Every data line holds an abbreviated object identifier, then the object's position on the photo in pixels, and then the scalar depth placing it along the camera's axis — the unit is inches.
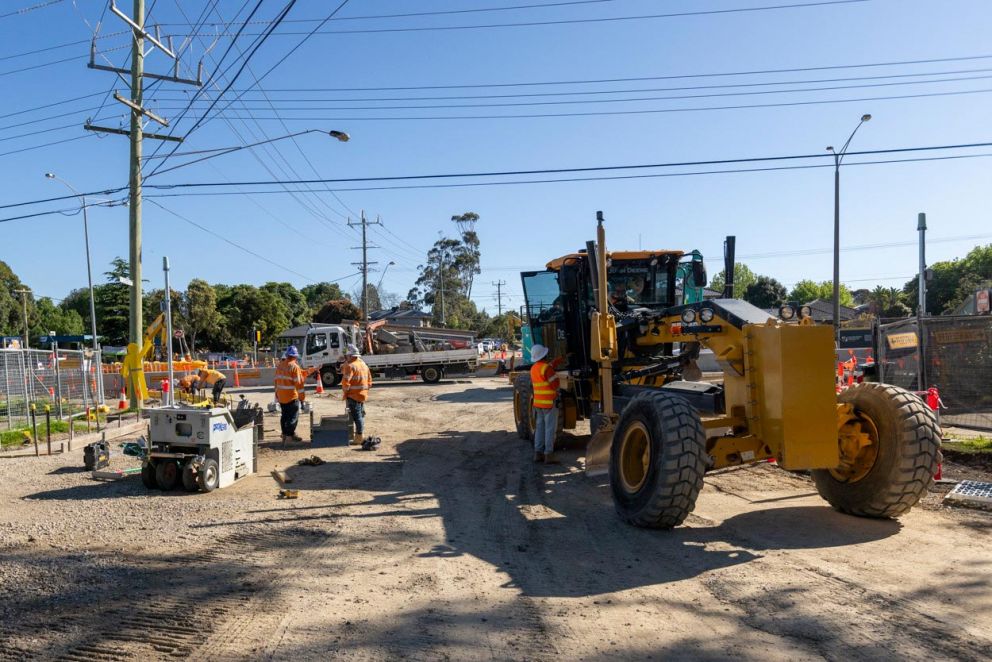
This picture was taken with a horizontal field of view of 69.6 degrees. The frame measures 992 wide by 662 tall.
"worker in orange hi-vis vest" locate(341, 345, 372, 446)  489.1
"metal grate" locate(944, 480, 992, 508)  278.1
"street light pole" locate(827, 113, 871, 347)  979.9
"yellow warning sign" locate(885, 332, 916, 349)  534.3
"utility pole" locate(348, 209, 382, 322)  2069.9
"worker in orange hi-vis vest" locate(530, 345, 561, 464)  398.6
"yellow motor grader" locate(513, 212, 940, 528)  236.7
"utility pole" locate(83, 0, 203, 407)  747.4
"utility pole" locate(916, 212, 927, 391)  476.6
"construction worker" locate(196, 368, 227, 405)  604.4
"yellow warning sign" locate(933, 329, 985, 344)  455.5
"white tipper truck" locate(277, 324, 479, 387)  1219.2
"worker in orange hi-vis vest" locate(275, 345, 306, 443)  497.7
